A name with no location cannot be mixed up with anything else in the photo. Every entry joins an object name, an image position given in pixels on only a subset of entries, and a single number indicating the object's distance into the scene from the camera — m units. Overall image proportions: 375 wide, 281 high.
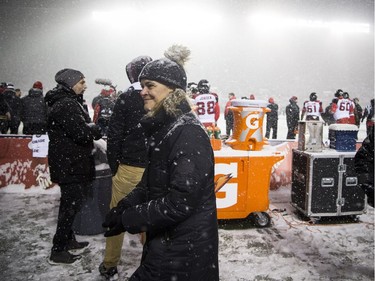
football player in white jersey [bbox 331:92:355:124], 11.76
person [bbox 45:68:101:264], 3.40
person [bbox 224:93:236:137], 13.54
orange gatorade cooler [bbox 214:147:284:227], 4.64
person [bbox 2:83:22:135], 12.04
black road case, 4.91
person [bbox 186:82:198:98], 10.15
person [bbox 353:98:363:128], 14.29
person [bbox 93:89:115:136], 7.99
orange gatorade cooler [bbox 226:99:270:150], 4.82
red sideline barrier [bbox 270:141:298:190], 6.84
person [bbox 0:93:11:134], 12.03
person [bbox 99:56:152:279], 3.07
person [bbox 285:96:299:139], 13.44
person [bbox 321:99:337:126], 15.53
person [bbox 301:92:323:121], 12.18
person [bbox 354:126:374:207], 2.81
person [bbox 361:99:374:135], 12.84
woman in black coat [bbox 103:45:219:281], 1.55
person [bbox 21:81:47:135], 9.66
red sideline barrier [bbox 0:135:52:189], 6.31
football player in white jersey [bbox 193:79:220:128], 9.48
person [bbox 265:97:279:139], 14.67
